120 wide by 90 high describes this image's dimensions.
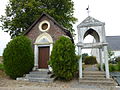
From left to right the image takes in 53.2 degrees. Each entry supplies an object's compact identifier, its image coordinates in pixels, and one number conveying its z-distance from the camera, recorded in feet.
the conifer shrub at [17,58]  30.96
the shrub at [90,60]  79.15
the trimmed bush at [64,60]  27.86
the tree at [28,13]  52.11
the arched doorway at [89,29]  29.73
